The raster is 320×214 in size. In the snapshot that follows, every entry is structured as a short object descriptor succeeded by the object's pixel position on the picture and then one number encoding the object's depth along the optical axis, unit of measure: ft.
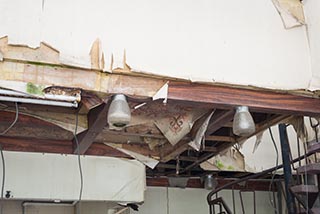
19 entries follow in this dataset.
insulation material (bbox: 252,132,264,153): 11.21
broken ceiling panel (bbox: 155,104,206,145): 9.76
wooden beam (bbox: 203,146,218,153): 12.69
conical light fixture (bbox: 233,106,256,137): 8.37
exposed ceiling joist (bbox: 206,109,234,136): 9.36
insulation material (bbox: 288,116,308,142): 10.15
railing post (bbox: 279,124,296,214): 12.78
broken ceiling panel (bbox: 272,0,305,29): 9.54
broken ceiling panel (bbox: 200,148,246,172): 15.01
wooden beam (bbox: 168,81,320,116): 8.34
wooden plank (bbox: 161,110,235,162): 9.52
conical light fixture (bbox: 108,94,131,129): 7.75
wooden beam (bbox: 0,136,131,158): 11.37
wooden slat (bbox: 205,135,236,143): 11.67
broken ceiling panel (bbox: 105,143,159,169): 12.20
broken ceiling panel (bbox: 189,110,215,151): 9.95
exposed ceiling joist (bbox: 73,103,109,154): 8.92
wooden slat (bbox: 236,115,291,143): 10.00
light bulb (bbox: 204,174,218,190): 17.75
